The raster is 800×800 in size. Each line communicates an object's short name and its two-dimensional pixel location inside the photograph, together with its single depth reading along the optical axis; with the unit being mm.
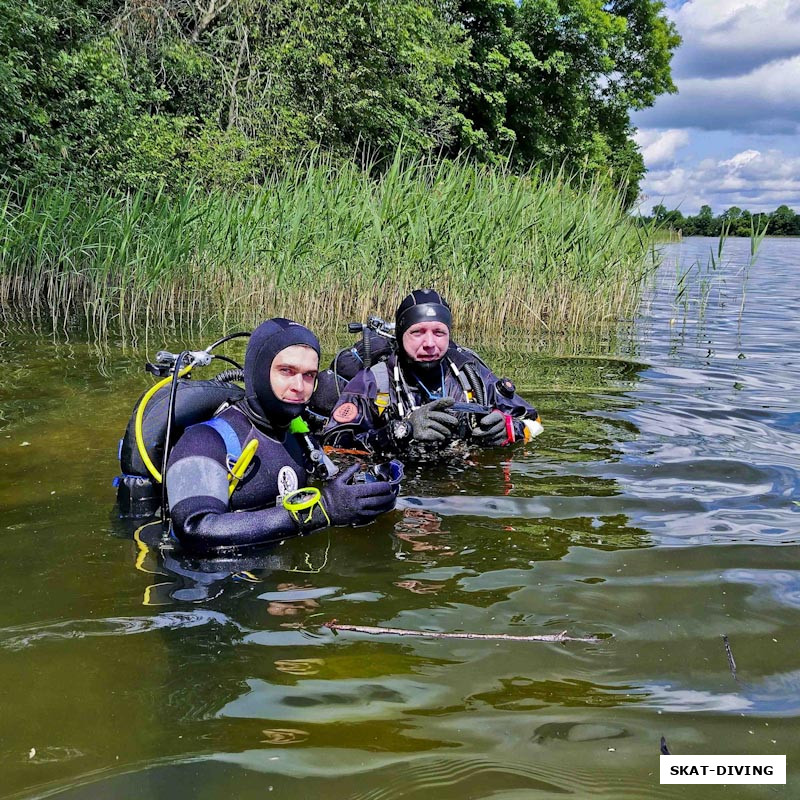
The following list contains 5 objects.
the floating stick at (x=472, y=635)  2357
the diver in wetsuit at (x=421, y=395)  4348
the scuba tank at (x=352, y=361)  5121
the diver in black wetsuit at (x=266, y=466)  2840
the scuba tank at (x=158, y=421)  3109
